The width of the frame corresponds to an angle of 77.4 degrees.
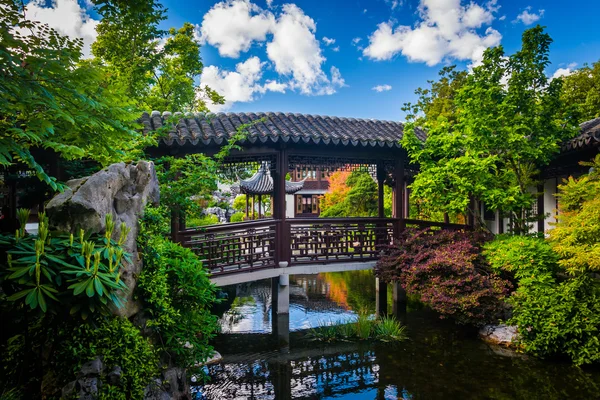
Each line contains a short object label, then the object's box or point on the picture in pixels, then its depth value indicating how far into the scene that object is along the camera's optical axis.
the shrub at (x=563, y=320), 5.80
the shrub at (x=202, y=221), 8.25
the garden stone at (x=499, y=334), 6.75
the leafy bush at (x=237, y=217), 24.12
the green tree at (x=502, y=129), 7.42
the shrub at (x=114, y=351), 3.21
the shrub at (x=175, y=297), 3.90
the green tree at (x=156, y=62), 12.98
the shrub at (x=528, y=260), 6.62
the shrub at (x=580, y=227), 5.69
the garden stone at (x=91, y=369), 3.19
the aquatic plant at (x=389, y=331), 7.24
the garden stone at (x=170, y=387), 3.68
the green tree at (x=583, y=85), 13.90
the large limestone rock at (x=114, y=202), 3.37
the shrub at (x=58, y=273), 2.67
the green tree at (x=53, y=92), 2.97
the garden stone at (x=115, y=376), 3.27
